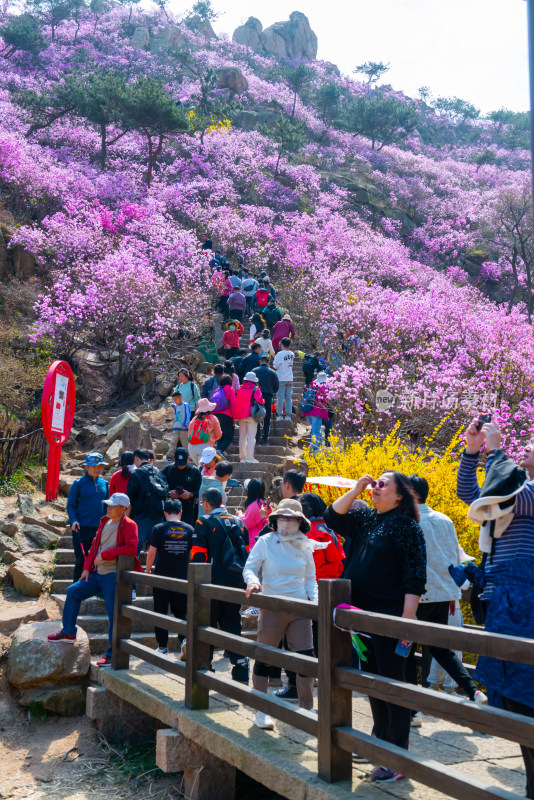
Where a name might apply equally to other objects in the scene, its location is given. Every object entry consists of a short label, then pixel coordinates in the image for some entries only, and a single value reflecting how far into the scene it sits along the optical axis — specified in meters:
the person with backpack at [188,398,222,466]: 9.87
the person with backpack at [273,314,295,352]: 14.97
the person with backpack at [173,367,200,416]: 11.24
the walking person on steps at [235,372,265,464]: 10.78
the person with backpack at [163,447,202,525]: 8.38
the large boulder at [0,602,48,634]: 7.17
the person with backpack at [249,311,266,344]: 16.92
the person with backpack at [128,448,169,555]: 7.91
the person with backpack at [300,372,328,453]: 11.95
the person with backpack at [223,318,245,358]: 14.70
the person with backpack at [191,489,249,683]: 5.82
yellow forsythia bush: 7.79
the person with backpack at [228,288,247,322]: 17.27
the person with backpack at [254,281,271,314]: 18.25
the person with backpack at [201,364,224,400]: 11.13
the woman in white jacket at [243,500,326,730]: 4.52
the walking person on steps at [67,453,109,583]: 7.48
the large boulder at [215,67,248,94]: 48.59
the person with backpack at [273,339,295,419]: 12.80
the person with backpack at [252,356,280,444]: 11.54
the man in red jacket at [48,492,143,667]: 6.36
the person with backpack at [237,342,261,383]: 12.05
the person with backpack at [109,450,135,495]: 8.14
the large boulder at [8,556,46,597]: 8.04
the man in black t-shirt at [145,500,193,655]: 6.59
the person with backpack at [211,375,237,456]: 10.71
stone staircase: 7.30
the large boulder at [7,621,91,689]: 6.33
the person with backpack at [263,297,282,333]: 16.58
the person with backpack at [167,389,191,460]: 10.89
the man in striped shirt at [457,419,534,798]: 2.97
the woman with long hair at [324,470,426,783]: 3.71
